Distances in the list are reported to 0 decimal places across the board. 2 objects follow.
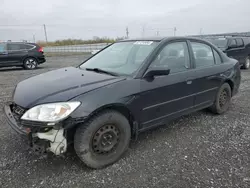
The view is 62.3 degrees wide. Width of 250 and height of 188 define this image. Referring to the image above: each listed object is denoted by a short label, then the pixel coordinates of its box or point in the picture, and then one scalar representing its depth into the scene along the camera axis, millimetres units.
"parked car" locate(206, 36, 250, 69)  9180
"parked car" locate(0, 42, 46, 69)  10969
